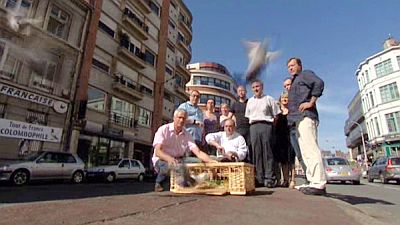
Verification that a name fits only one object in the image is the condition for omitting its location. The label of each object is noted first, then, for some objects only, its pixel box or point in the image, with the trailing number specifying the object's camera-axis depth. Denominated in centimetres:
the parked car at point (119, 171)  1698
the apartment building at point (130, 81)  2219
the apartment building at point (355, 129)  5812
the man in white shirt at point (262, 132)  557
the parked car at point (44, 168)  1207
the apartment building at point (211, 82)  5706
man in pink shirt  450
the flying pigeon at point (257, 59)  620
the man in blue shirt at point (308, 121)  437
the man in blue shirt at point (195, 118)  605
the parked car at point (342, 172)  1559
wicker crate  412
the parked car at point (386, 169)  1689
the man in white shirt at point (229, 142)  517
